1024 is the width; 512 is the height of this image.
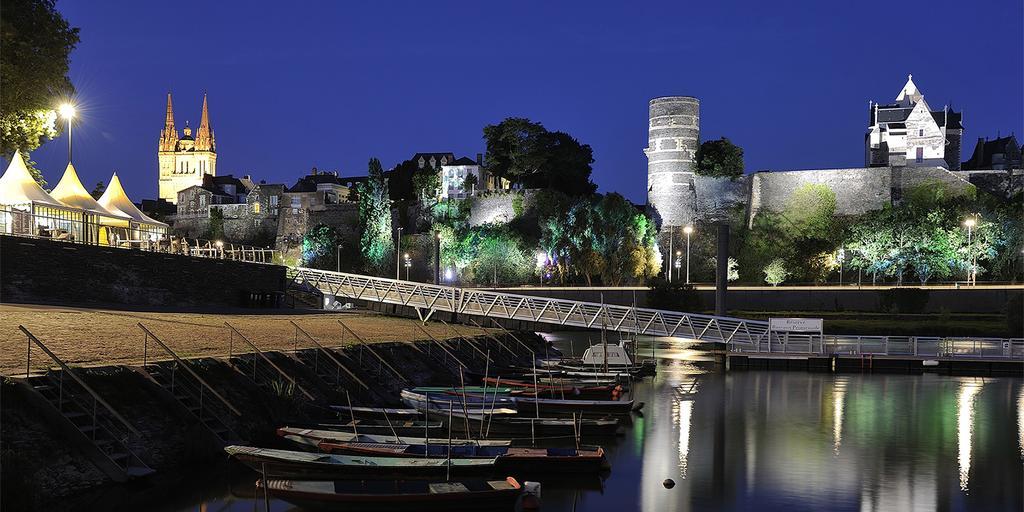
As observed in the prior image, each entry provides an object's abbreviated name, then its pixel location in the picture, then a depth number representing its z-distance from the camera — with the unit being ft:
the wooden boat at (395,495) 49.29
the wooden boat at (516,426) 73.61
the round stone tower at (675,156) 293.23
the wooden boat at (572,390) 89.71
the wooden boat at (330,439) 60.54
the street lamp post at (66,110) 88.69
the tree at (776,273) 247.50
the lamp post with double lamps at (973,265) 213.87
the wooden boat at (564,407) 81.92
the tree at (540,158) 328.08
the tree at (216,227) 377.91
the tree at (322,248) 314.96
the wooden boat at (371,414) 73.56
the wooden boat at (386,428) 65.57
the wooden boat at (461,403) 75.96
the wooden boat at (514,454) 57.67
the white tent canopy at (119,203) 156.25
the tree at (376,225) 295.07
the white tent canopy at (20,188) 121.29
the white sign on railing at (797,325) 136.87
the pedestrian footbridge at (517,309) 142.61
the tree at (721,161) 292.40
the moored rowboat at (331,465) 53.52
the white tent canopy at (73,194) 137.69
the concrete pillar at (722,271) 161.07
